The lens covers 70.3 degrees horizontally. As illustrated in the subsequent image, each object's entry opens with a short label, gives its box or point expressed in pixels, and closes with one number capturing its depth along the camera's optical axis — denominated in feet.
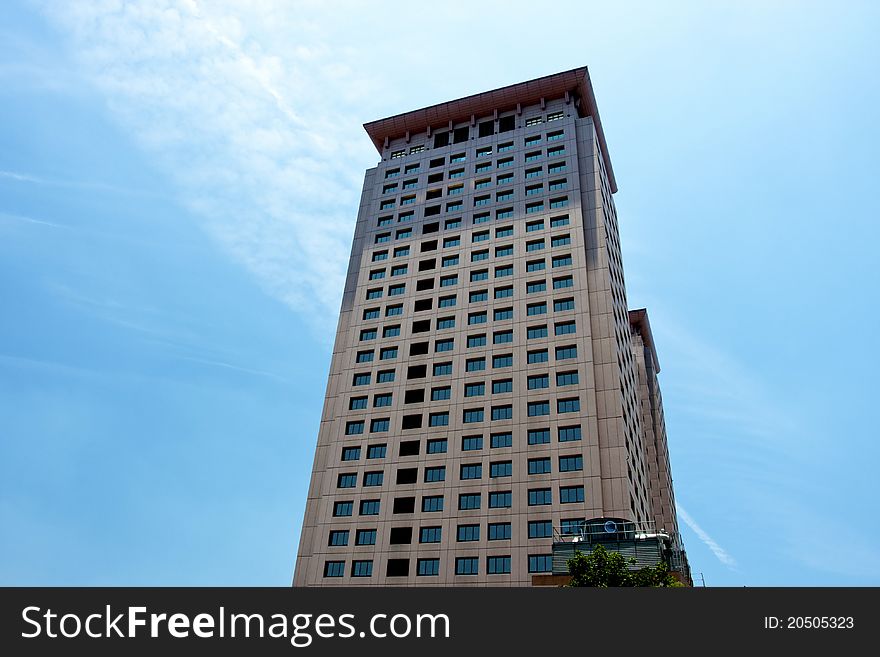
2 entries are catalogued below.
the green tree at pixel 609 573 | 97.50
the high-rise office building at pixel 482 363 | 158.20
